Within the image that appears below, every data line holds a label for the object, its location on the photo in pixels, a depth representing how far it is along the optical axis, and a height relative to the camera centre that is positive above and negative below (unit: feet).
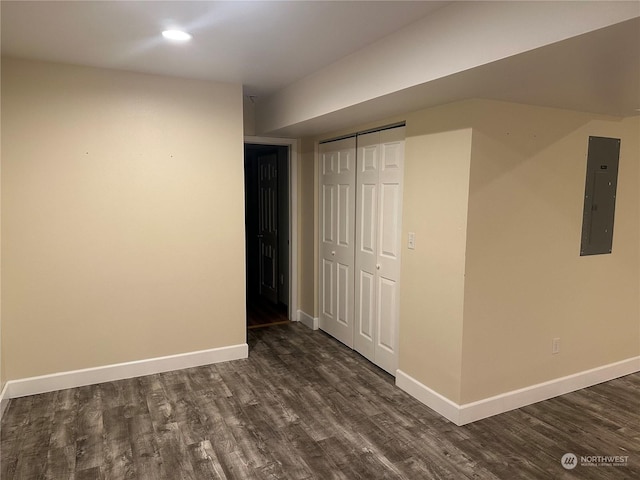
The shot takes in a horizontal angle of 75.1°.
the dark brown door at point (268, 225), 17.44 -1.37
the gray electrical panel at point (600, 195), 10.30 +0.01
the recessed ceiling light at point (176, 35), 7.89 +3.04
